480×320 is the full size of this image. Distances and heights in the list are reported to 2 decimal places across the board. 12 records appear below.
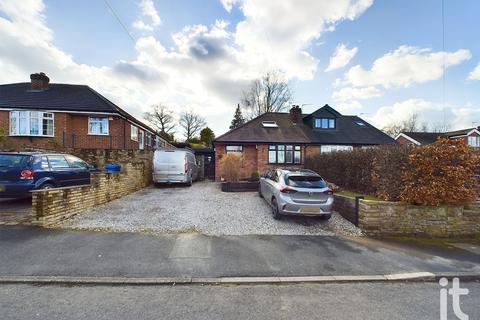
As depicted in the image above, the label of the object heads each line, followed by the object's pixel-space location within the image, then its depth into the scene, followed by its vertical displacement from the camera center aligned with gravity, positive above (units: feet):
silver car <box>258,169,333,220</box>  21.93 -3.43
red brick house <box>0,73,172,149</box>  52.54 +9.20
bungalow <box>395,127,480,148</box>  97.25 +10.40
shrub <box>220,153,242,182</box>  48.19 -1.77
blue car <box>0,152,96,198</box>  20.77 -1.24
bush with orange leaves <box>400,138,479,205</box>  20.76 -1.25
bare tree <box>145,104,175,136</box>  171.22 +28.93
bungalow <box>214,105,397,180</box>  60.85 +5.75
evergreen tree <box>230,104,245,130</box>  185.84 +32.74
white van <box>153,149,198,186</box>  42.88 -1.22
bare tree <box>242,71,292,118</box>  126.72 +30.70
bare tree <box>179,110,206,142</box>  182.09 +26.48
